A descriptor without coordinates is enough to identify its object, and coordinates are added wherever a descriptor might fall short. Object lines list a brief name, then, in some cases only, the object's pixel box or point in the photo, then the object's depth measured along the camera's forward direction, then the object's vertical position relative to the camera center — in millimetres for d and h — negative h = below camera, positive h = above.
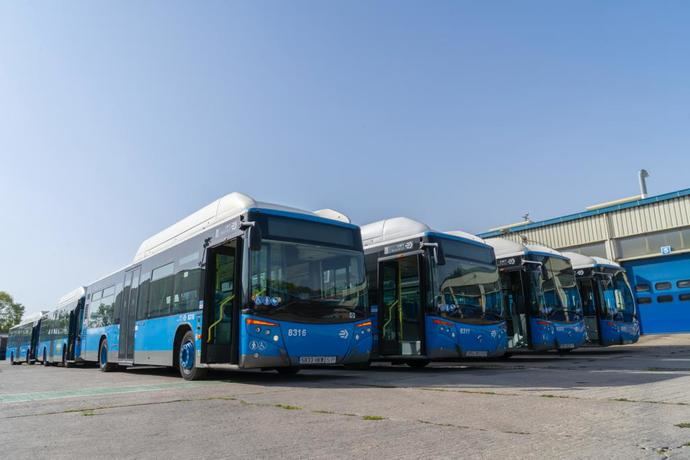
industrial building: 24375 +4044
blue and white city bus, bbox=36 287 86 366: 19817 +926
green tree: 83875 +6619
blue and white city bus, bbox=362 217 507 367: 11125 +903
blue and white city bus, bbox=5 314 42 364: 29406 +783
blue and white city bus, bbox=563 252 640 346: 17703 +883
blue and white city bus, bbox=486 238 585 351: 14727 +889
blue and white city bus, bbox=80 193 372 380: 8398 +878
